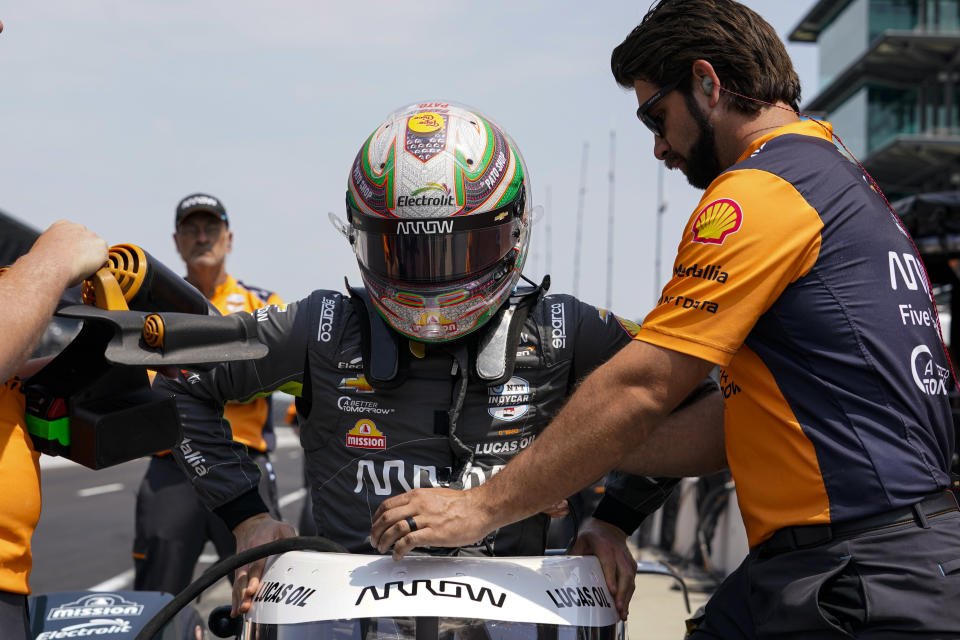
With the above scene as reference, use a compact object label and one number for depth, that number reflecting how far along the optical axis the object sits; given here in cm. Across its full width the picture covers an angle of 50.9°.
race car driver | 263
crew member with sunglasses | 190
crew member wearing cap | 492
